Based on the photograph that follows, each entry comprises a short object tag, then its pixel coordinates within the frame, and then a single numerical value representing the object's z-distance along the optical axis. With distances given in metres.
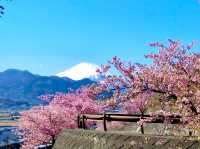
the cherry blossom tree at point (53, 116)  40.16
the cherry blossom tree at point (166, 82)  13.63
